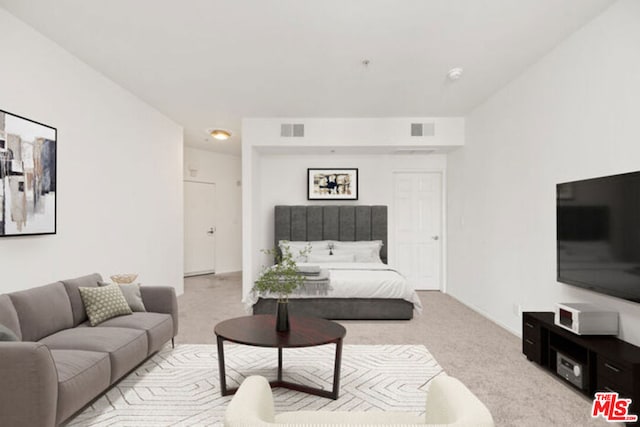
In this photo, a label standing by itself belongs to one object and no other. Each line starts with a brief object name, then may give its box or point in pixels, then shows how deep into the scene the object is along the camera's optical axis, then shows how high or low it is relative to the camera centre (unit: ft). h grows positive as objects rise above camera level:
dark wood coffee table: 8.70 -2.69
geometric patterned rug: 8.23 -4.01
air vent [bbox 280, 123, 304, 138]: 19.12 +4.04
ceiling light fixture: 21.15 +4.32
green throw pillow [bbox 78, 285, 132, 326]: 10.34 -2.29
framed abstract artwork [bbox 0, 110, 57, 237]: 9.67 +1.01
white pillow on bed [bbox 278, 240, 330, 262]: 19.97 -1.53
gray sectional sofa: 6.47 -2.72
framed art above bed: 21.79 +1.69
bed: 15.49 -3.12
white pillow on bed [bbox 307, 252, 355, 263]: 19.29 -2.03
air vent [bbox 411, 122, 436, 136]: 19.19 +4.09
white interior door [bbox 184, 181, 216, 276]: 26.50 -0.82
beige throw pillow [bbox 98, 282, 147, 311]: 11.57 -2.31
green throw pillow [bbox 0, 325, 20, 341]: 7.02 -2.08
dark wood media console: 7.55 -3.10
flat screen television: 8.38 -0.44
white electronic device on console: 9.16 -2.42
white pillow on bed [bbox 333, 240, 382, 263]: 19.63 -1.66
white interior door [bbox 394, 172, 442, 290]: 22.18 -1.19
